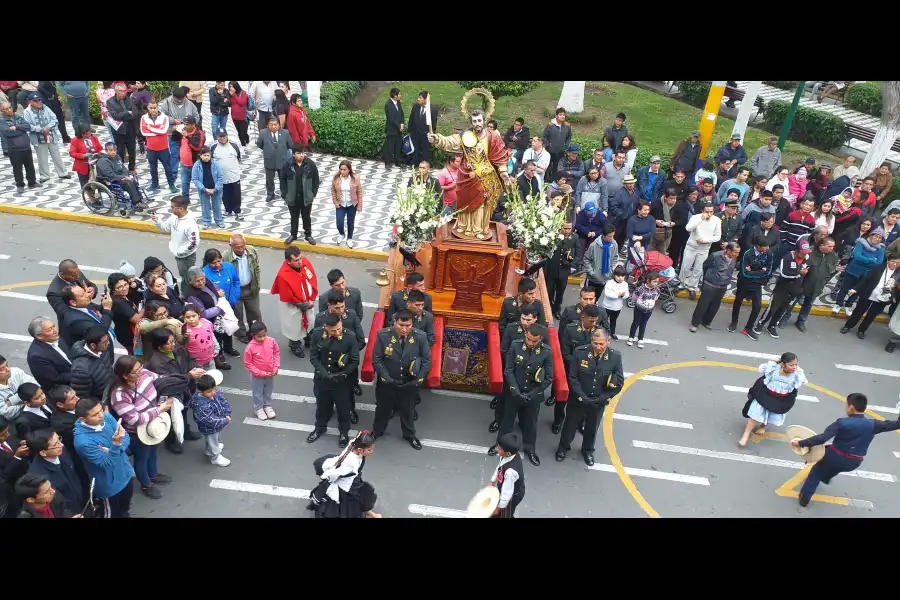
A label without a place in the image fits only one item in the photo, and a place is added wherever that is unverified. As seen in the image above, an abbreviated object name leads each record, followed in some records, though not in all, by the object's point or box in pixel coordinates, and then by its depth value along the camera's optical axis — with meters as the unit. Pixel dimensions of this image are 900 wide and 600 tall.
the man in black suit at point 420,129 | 14.37
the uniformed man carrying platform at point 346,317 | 7.45
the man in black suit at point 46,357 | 6.66
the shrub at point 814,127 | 19.28
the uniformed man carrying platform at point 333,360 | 7.24
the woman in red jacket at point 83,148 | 11.89
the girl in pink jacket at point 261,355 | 7.47
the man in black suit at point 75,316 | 7.15
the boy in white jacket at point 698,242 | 10.91
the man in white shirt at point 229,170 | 11.48
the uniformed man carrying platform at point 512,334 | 7.61
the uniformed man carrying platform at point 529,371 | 7.39
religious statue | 8.26
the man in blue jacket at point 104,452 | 5.75
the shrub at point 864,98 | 21.59
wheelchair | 11.92
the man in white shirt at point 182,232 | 9.05
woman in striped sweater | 6.31
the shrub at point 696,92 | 21.69
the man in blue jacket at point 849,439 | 6.93
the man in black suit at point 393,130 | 14.47
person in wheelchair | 11.81
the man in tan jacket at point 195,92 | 15.27
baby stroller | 10.11
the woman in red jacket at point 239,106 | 14.25
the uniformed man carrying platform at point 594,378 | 7.36
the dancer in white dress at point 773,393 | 8.02
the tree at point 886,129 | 14.19
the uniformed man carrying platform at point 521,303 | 8.17
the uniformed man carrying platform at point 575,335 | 8.00
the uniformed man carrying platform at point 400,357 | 7.34
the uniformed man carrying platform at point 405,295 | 8.11
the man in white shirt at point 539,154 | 12.80
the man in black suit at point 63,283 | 7.32
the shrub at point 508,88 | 14.44
